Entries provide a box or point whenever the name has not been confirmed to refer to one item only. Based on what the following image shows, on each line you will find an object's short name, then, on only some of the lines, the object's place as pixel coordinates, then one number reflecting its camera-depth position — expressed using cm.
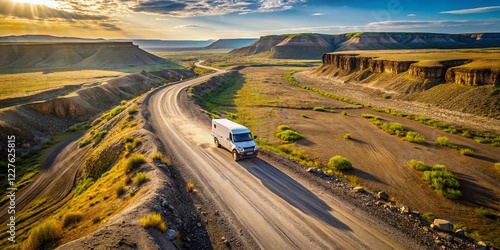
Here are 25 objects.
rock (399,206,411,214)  1537
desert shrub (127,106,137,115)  3885
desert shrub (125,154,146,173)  1881
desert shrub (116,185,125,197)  1582
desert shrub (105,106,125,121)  4298
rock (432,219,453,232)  1384
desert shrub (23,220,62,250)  1142
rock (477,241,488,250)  1270
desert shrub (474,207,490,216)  1642
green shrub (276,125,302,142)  3152
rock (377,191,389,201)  1742
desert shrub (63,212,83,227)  1317
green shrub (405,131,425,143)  3166
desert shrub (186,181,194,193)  1666
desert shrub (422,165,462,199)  1853
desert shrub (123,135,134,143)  2528
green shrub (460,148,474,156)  2758
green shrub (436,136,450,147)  3100
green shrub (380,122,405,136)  3529
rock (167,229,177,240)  1136
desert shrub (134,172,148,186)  1644
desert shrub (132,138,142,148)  2406
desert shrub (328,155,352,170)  2247
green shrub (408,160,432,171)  2294
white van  2100
